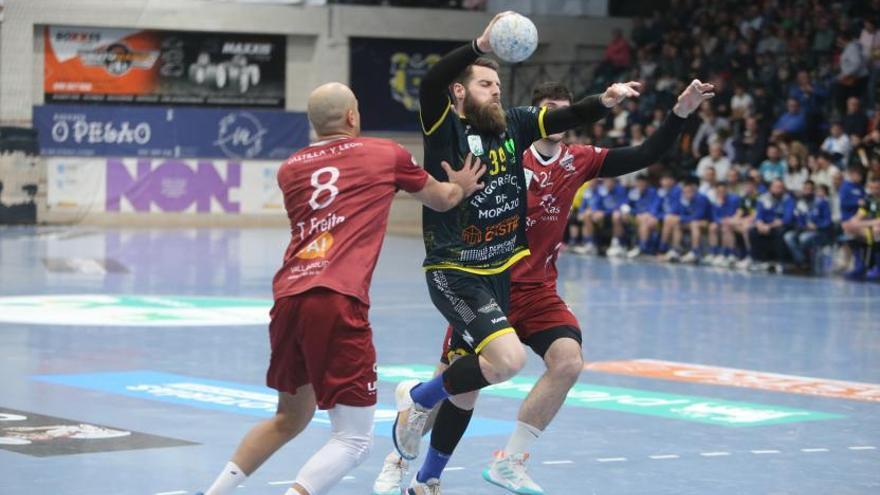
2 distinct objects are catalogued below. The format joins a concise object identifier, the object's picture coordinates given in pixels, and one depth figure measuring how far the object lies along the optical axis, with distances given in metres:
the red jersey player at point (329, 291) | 11.70
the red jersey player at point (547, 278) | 14.36
